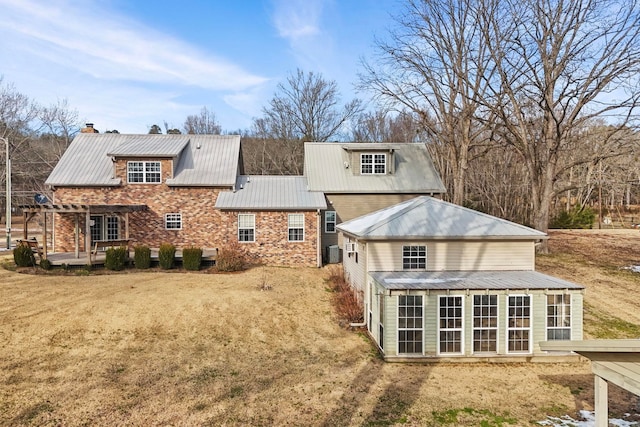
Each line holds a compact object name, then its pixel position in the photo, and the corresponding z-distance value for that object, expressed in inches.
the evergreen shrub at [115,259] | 709.3
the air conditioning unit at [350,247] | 581.9
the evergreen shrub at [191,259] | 728.3
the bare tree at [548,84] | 804.0
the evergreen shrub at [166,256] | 726.5
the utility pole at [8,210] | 885.7
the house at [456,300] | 422.6
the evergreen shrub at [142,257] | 723.4
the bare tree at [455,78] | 983.6
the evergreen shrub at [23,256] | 706.2
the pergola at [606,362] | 191.5
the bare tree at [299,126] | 1604.3
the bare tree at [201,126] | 2253.9
